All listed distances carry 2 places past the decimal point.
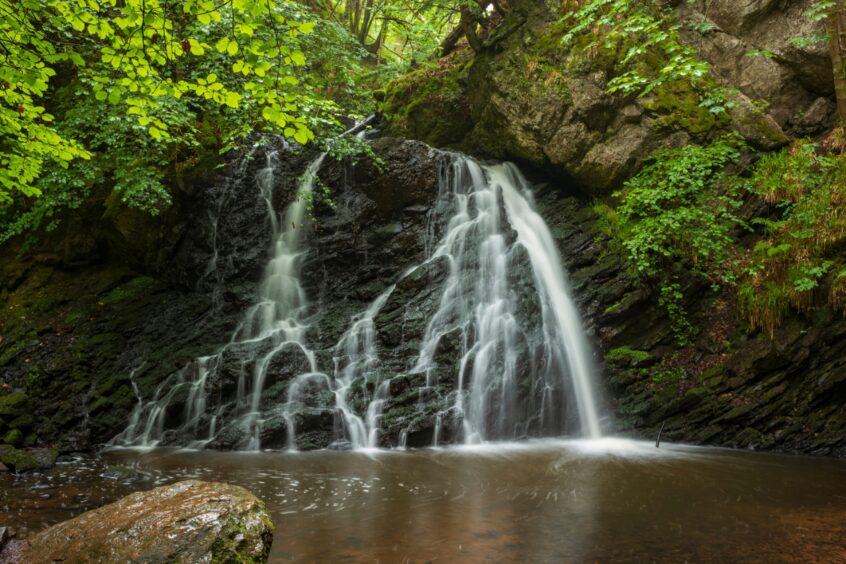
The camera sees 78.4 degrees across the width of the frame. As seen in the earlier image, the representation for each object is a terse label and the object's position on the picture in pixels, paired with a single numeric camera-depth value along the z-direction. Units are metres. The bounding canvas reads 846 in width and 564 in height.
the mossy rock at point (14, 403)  8.13
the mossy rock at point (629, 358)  8.41
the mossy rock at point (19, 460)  6.34
